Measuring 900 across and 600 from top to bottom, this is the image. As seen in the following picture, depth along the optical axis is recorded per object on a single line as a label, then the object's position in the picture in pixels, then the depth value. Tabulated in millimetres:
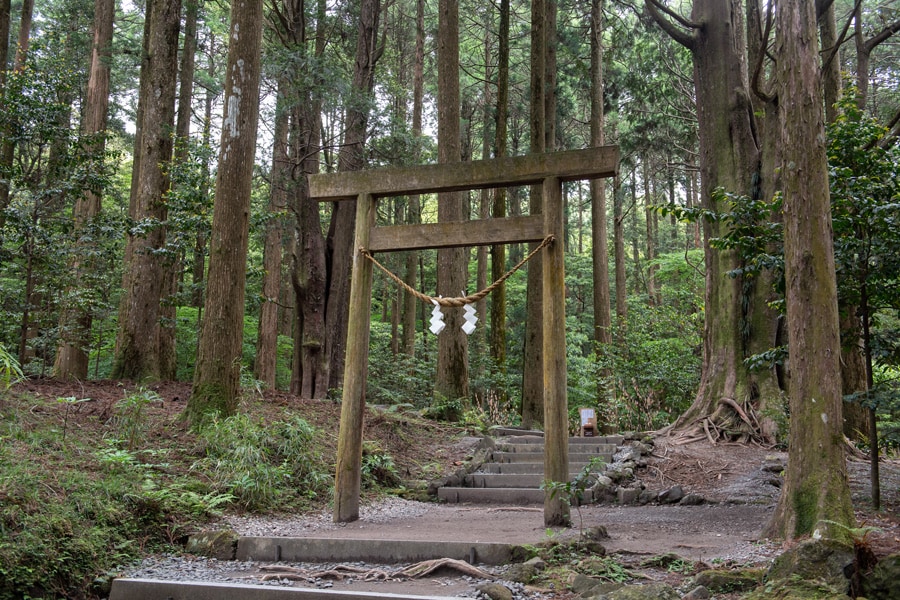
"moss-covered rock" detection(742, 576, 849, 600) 3434
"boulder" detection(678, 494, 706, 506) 7523
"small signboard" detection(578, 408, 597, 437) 12372
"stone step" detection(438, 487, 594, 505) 8375
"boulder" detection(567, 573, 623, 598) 3871
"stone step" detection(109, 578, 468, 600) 4113
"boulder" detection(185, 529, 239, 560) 5227
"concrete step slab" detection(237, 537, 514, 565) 4891
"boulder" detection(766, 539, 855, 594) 3713
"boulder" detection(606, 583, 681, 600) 3535
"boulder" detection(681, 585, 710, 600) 3646
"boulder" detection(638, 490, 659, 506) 7922
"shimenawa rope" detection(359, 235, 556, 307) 6076
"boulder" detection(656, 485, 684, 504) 7734
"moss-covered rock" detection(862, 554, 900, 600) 3748
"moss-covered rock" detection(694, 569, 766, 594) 3820
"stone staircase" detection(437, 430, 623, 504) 8578
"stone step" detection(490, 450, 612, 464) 10312
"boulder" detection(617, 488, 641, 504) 8023
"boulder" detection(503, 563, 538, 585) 4297
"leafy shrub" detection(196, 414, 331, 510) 6703
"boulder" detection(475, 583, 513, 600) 3914
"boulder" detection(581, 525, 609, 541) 5184
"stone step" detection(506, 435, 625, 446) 10836
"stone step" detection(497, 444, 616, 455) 10250
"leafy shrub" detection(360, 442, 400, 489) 8603
